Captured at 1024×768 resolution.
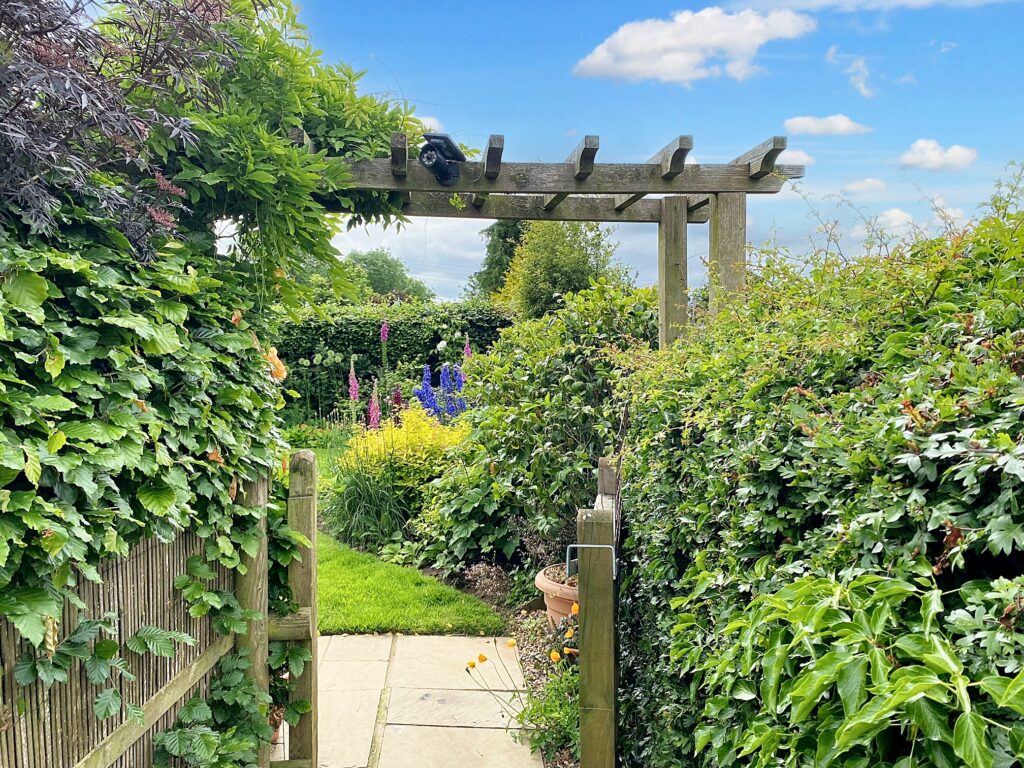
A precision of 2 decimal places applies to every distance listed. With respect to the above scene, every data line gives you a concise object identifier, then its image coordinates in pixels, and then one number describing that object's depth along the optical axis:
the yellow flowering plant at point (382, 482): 5.80
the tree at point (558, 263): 13.15
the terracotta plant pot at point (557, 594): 3.48
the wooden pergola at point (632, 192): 3.44
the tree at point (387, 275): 36.25
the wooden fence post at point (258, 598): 2.35
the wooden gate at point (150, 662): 1.41
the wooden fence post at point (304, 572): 2.61
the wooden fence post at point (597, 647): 2.16
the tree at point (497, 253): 17.91
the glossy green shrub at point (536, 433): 4.34
